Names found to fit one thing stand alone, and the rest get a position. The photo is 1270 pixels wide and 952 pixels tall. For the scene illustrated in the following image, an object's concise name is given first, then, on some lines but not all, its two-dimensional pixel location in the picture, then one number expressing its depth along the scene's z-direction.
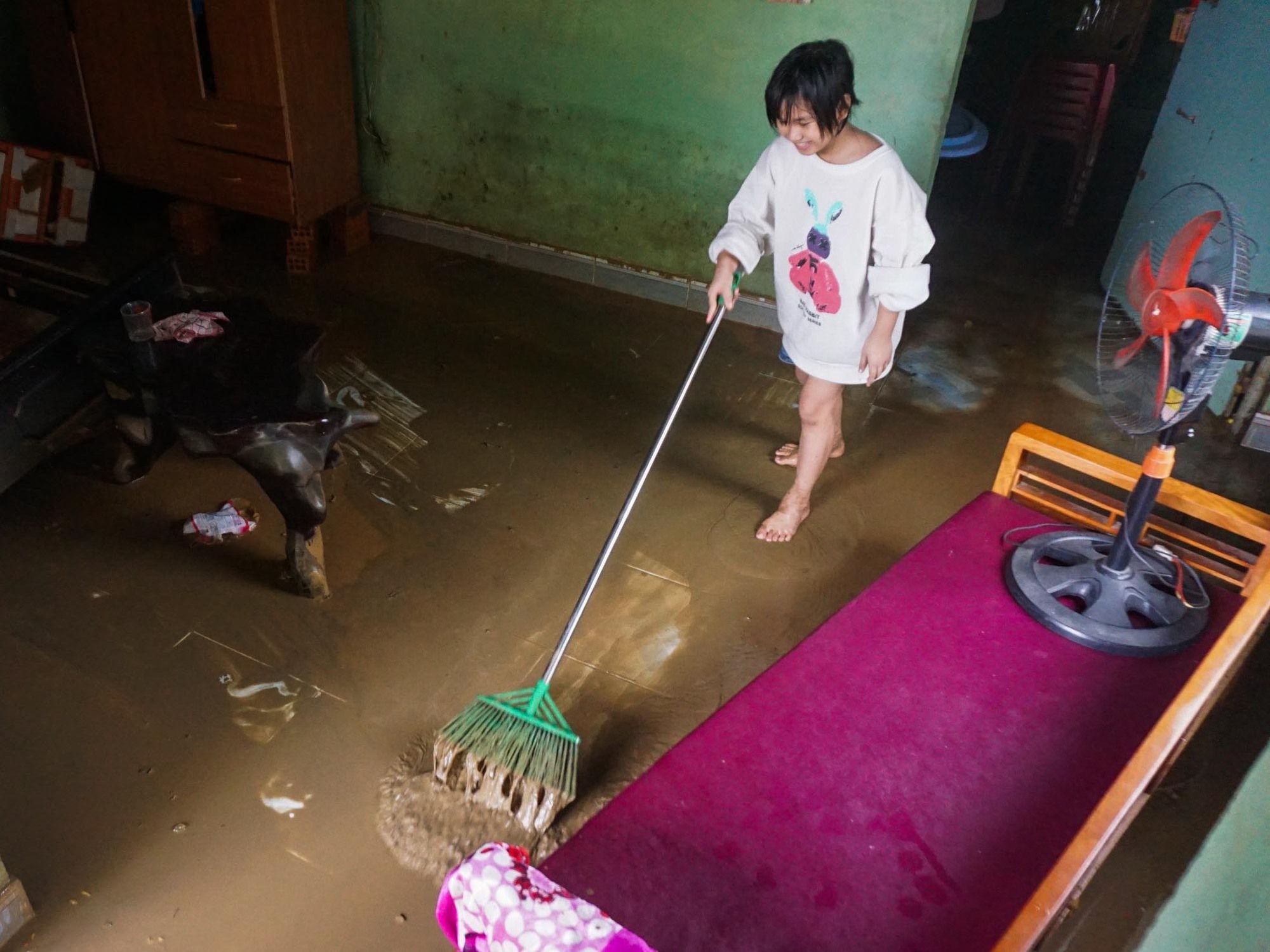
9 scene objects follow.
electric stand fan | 1.57
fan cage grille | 1.53
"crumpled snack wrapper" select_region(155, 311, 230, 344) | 2.37
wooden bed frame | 1.41
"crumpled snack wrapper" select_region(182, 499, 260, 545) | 2.57
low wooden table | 2.14
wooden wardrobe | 3.50
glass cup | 2.22
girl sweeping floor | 1.99
